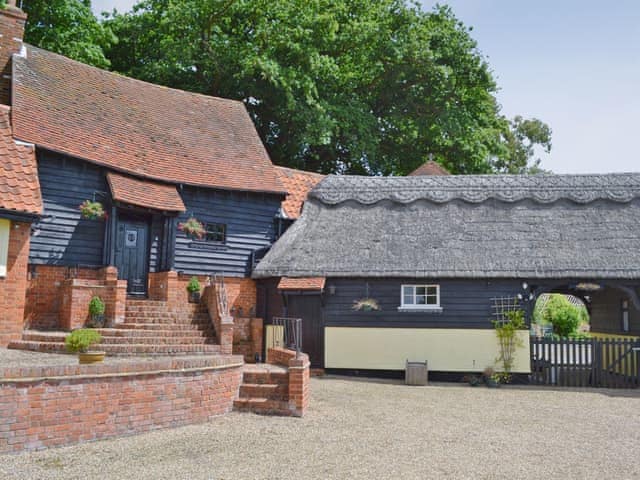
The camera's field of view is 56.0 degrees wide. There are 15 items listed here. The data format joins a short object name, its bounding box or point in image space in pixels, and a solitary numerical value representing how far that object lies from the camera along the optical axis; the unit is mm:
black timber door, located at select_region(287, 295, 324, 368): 16969
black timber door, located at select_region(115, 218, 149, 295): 15977
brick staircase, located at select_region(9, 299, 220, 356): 12016
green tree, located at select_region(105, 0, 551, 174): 26875
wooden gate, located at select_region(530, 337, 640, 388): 15680
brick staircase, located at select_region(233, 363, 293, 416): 10781
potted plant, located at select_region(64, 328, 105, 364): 9664
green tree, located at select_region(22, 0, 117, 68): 23875
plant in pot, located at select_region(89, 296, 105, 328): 13461
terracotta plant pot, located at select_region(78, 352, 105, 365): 9633
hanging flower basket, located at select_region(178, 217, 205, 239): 16750
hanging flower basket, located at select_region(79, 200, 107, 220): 14859
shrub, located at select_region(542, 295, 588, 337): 27984
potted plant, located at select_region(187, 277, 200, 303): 15766
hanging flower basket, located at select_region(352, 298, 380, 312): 16656
